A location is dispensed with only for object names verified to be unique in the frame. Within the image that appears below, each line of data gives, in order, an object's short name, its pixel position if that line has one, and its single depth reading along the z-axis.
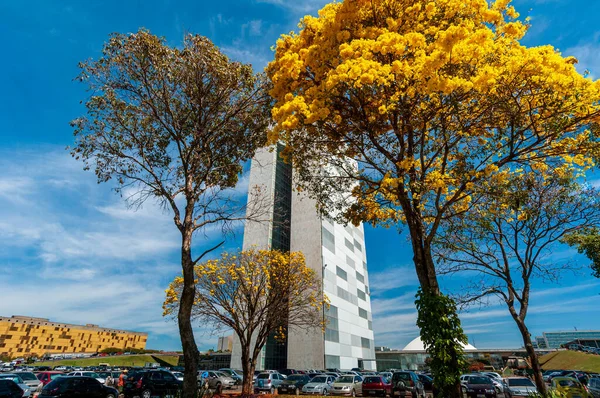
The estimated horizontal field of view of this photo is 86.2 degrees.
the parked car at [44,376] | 21.17
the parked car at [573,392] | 9.74
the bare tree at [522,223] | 11.52
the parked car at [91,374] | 25.16
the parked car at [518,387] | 17.55
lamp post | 39.33
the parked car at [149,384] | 15.91
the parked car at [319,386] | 21.11
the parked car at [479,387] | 17.05
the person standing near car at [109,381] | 22.31
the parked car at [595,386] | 14.50
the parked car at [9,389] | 12.88
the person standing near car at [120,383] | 22.87
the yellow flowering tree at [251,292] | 20.97
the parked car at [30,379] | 19.95
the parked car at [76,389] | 12.83
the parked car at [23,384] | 14.85
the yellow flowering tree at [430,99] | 7.02
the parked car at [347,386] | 20.17
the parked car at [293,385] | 22.30
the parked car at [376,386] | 18.53
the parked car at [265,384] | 22.78
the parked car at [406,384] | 17.69
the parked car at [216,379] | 22.78
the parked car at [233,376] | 26.43
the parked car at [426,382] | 21.75
